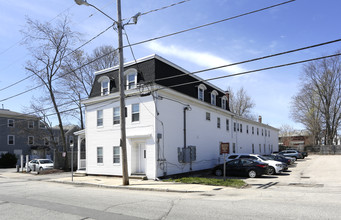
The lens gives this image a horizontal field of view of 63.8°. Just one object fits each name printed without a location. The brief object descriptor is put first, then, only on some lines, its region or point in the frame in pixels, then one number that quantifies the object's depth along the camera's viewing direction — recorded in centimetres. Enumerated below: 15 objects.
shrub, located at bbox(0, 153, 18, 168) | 4022
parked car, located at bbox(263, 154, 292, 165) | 2747
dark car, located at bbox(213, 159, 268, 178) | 1923
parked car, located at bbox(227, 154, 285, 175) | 2134
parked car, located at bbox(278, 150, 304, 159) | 4202
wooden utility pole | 1556
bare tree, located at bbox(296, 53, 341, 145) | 5662
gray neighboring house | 4584
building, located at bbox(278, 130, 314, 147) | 8231
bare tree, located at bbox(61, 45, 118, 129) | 3367
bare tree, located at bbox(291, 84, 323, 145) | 5984
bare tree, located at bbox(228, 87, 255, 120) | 5788
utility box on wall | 2039
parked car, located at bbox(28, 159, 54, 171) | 2759
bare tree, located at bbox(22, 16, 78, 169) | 2856
